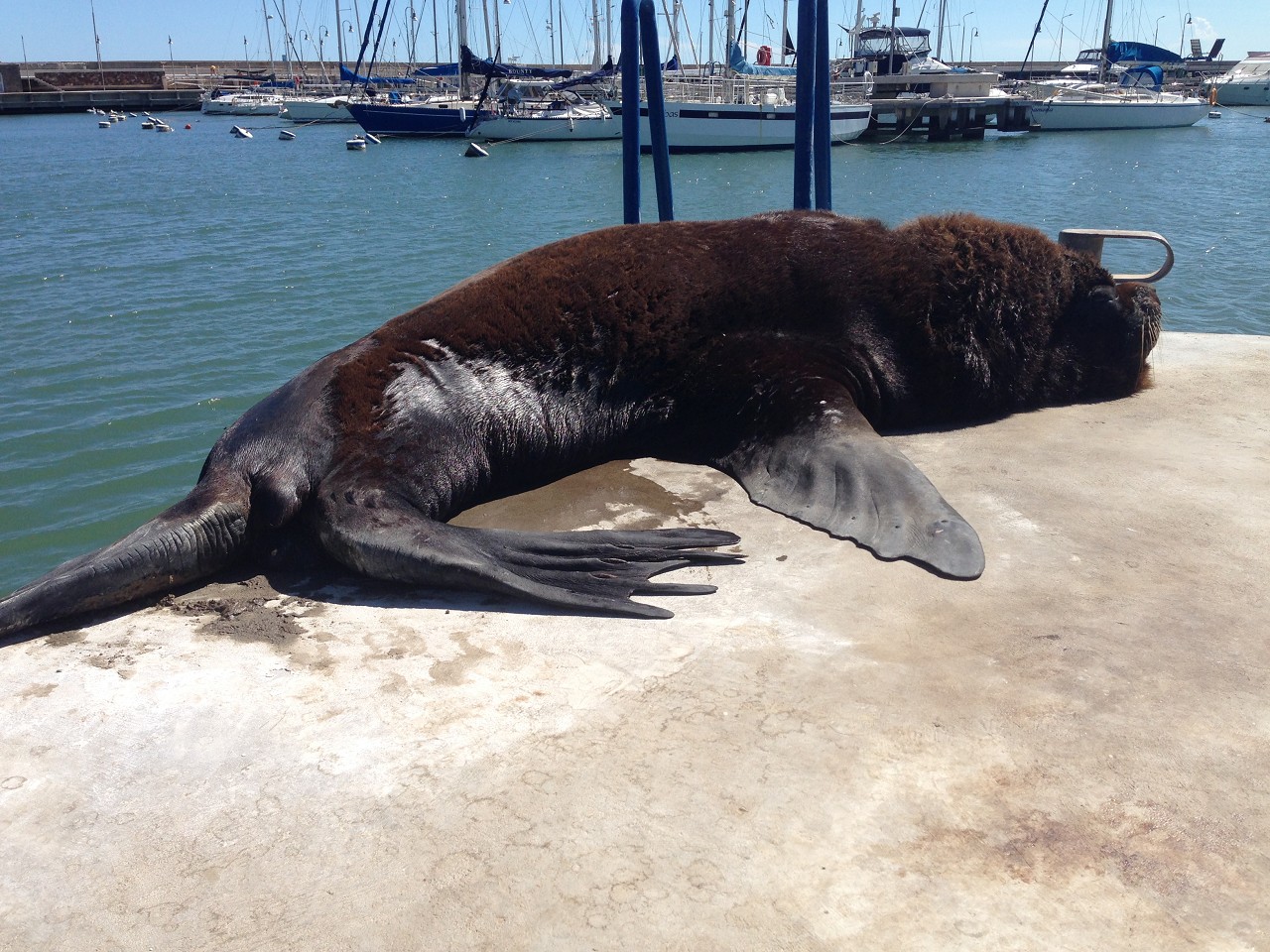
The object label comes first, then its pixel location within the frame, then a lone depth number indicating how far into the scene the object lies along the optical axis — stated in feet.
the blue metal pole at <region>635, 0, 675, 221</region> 30.09
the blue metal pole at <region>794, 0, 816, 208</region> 28.48
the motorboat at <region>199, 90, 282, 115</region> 289.12
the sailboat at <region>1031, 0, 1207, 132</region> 182.09
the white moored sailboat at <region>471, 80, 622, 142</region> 172.96
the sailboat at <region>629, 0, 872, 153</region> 145.28
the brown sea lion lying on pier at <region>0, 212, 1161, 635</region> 12.91
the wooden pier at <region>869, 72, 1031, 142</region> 176.65
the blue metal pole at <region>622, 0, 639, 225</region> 29.07
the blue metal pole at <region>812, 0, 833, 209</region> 29.99
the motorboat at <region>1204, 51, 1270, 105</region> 260.62
